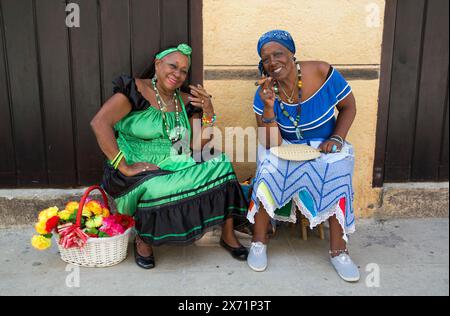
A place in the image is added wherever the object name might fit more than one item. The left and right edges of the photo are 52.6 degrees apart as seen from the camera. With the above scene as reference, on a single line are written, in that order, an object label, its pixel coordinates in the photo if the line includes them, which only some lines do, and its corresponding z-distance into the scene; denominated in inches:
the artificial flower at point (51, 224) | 111.2
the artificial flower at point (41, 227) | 110.8
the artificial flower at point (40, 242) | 110.7
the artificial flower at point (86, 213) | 115.6
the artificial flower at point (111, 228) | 113.7
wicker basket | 111.3
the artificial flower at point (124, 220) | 118.9
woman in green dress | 111.6
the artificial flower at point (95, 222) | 113.3
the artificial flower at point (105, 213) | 116.8
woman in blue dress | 112.3
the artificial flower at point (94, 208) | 116.3
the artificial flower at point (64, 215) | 114.0
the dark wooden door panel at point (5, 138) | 135.5
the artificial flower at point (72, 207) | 117.3
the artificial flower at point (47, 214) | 111.2
